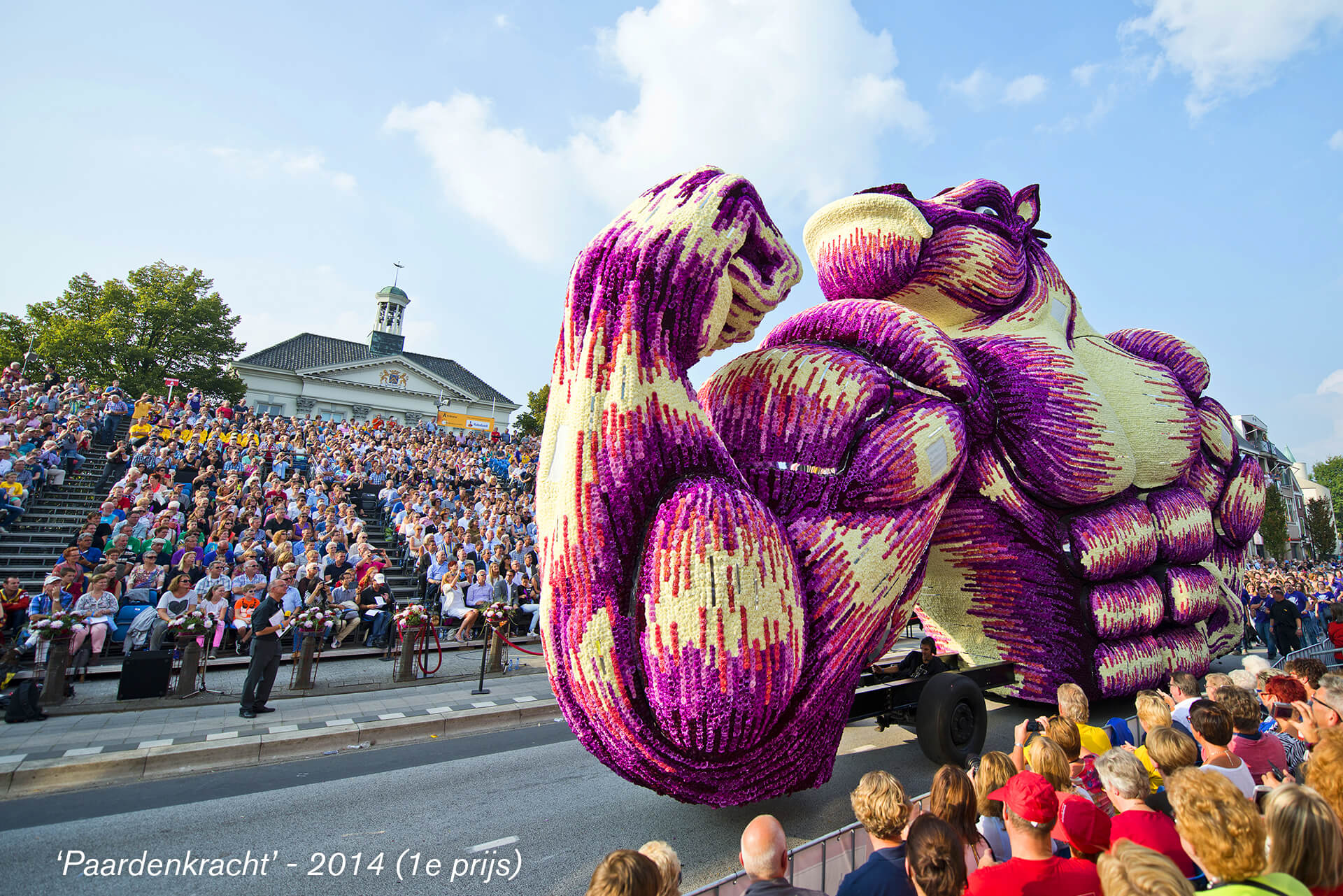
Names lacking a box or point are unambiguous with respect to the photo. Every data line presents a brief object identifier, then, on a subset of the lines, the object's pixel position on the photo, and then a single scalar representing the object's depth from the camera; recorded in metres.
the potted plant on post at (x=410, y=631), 9.27
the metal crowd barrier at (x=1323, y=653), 8.49
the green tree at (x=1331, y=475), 63.34
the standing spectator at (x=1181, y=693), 4.13
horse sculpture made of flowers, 3.43
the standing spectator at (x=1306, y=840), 1.85
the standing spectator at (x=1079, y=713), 3.74
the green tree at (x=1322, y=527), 41.69
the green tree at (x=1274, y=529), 32.53
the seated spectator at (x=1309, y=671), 3.99
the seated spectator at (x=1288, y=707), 3.75
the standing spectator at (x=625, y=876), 1.76
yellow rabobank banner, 43.31
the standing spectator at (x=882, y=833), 2.17
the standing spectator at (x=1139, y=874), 1.60
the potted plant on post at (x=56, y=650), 7.19
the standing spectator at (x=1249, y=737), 3.43
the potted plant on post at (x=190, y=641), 7.82
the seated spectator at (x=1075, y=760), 3.18
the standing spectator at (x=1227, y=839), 1.83
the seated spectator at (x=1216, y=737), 3.08
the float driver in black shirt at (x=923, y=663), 6.18
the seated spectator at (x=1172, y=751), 2.87
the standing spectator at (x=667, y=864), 1.93
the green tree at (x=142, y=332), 29.89
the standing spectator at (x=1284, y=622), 11.64
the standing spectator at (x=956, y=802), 2.49
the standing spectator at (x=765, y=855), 2.19
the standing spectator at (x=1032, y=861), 2.17
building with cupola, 41.31
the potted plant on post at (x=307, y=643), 8.46
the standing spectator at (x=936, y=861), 1.95
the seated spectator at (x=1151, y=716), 3.46
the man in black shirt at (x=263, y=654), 7.32
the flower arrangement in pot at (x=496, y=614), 9.74
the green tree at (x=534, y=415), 42.19
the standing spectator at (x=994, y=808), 2.89
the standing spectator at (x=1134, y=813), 2.41
